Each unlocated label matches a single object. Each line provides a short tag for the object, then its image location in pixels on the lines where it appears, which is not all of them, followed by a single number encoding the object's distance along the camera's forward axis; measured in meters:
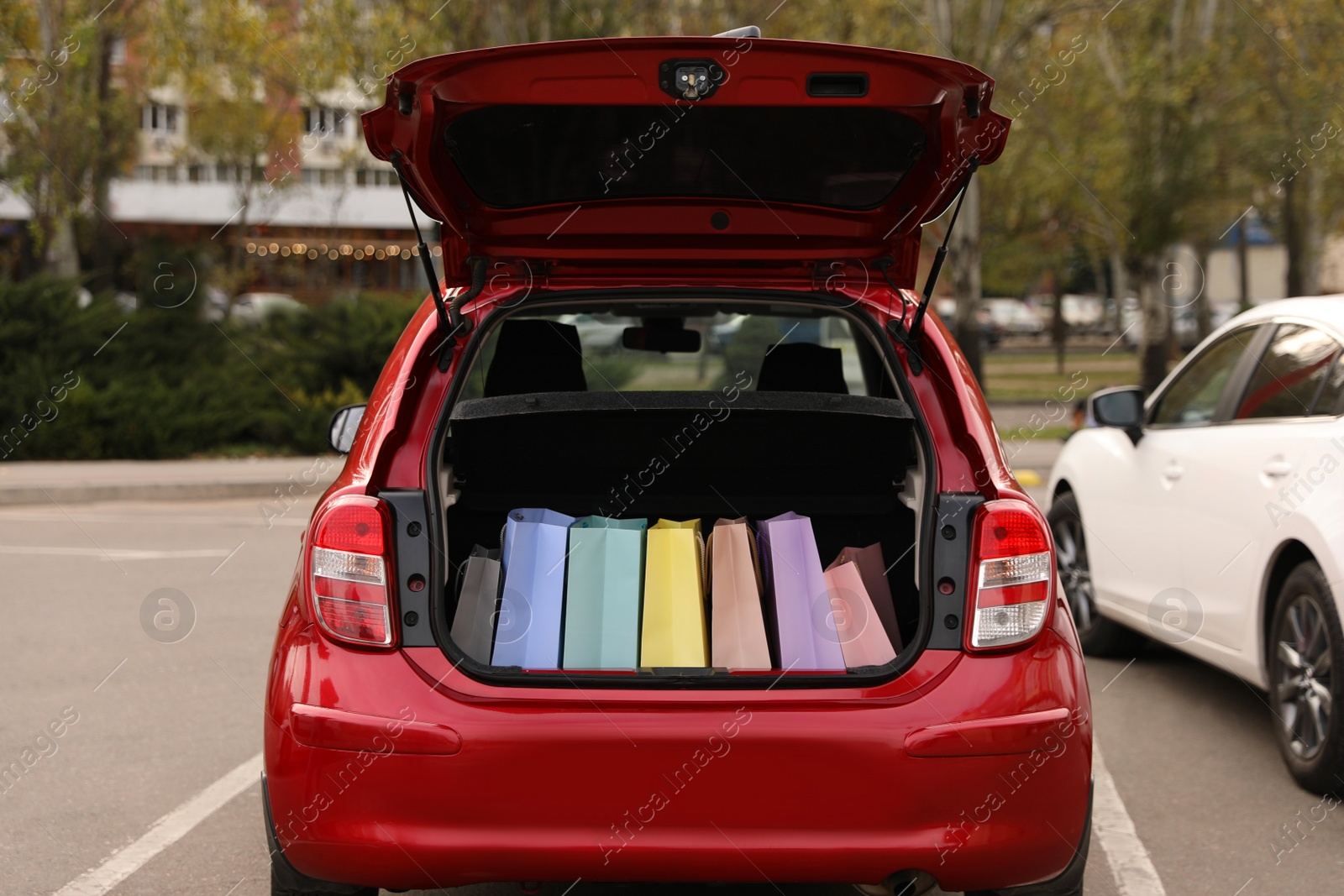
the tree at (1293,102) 22.34
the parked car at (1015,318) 55.22
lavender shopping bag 3.16
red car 2.72
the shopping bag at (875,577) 3.42
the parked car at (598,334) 18.58
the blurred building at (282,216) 36.53
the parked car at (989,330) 47.59
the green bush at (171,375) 15.25
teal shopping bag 3.13
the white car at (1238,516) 4.40
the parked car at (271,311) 17.27
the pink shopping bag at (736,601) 3.16
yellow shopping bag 3.13
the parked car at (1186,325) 42.47
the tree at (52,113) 17.31
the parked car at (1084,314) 58.53
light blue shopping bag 3.14
